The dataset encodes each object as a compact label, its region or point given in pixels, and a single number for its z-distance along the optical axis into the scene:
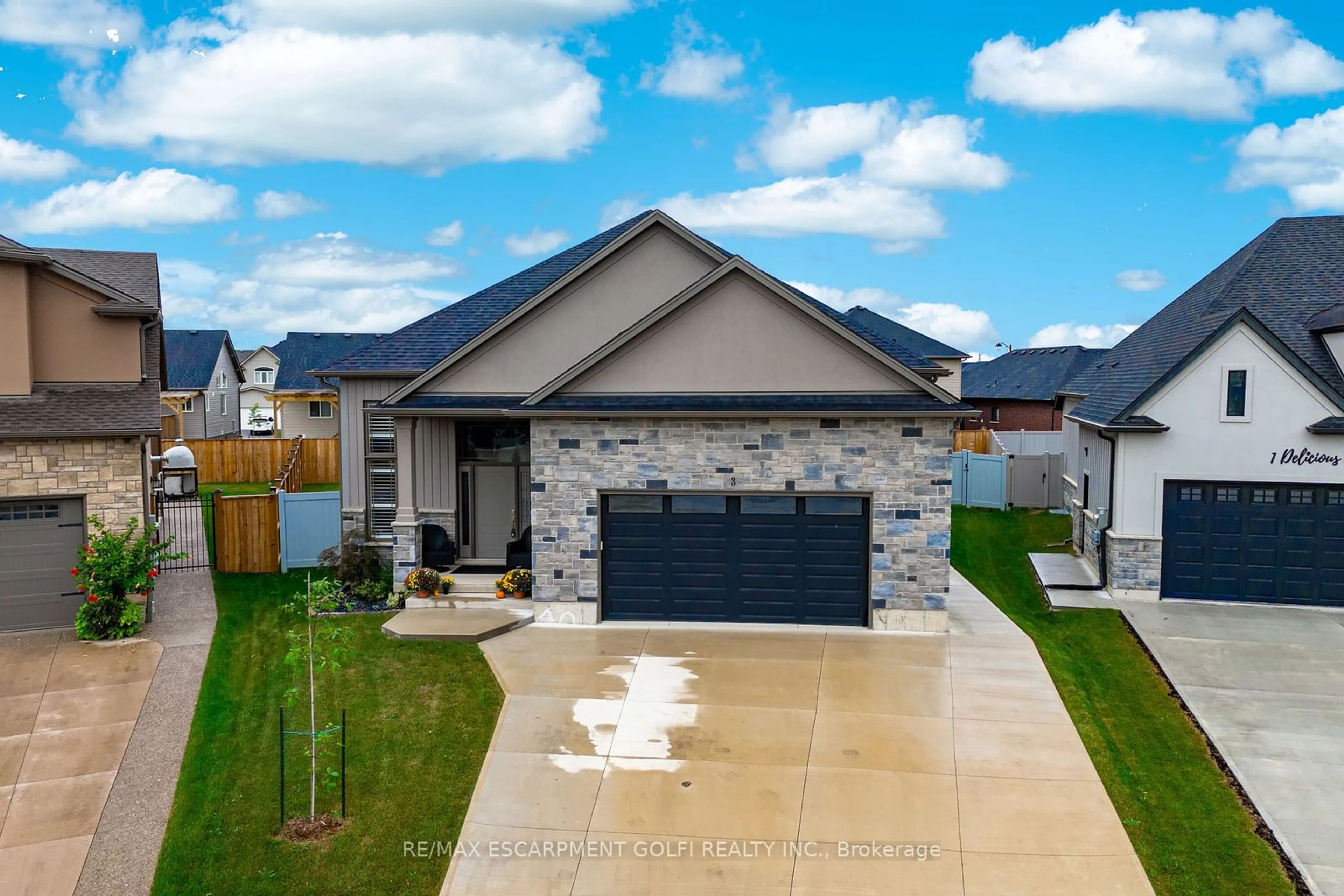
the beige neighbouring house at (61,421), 15.47
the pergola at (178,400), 39.81
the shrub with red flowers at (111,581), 15.16
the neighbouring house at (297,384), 44.88
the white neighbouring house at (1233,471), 17.89
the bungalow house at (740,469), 15.76
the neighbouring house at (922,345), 45.69
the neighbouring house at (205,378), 47.19
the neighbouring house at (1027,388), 49.41
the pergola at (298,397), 39.28
